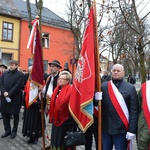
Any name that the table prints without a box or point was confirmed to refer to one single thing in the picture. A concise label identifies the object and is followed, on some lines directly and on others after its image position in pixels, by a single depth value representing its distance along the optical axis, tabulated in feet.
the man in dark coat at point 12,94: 17.87
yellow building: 69.77
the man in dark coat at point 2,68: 25.72
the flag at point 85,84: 10.39
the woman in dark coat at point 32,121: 16.08
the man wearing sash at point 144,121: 9.06
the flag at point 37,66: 14.56
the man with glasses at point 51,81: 14.76
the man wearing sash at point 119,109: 10.18
